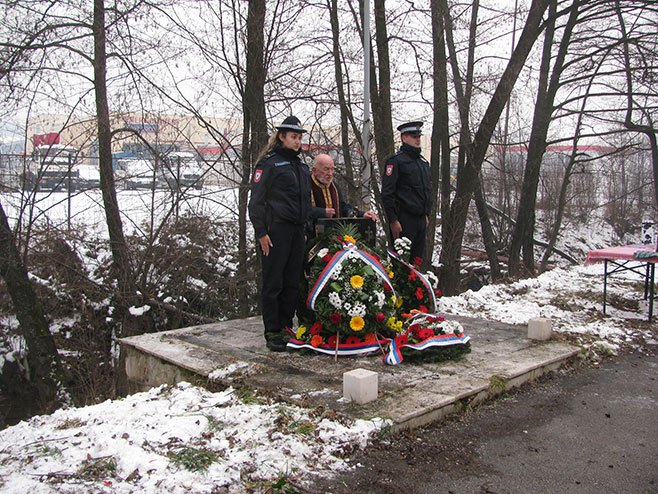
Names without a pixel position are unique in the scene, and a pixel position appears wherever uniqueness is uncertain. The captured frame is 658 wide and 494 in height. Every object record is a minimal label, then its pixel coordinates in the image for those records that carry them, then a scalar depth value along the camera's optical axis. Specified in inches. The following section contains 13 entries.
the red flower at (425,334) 198.1
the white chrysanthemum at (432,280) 244.2
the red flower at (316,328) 205.6
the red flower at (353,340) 202.4
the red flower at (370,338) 203.2
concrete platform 156.8
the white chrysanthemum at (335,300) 195.0
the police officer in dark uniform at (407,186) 249.6
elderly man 227.5
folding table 266.2
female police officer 208.1
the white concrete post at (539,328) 228.1
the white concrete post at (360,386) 152.8
